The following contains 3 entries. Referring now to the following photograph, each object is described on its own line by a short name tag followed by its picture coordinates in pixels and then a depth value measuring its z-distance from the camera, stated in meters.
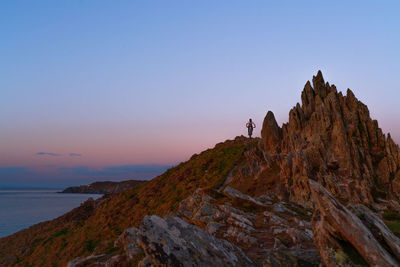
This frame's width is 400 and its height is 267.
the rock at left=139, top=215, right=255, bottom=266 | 8.17
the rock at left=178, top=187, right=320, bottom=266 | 9.43
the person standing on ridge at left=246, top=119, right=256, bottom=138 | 62.94
